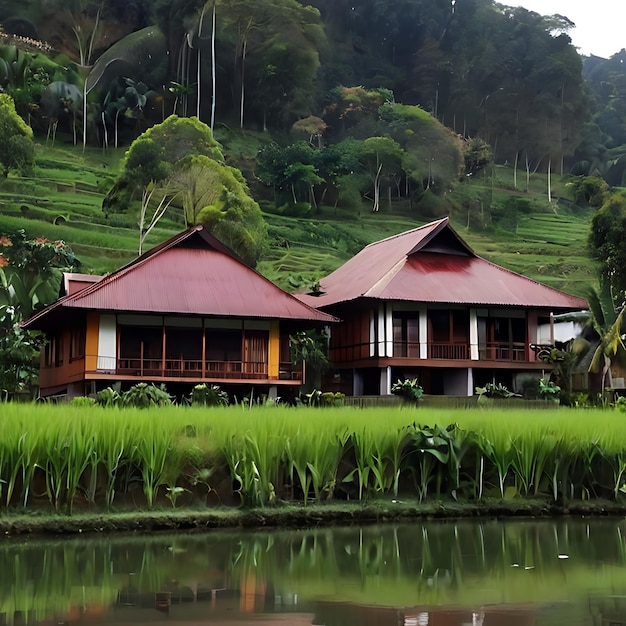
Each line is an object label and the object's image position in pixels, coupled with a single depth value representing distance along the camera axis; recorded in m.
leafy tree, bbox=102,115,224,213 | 46.97
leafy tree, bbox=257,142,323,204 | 65.19
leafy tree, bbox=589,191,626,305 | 35.84
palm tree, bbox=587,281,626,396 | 30.38
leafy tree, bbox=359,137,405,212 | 69.12
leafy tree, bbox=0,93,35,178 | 54.12
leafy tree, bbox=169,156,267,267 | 43.25
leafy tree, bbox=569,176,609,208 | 75.12
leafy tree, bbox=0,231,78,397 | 29.55
